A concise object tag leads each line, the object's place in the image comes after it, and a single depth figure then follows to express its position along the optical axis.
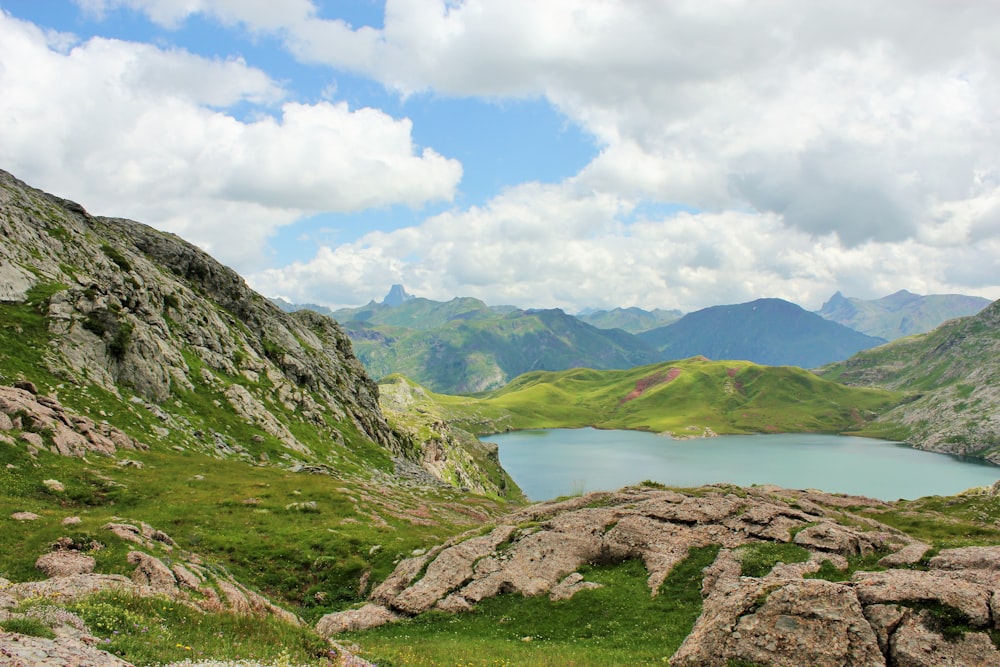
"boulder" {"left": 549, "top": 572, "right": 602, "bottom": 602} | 29.73
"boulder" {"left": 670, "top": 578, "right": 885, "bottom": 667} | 18.36
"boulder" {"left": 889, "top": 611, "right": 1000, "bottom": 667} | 17.00
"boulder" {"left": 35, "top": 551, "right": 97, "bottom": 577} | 21.42
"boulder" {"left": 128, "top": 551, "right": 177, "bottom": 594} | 21.53
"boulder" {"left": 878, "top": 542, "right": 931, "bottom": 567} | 24.88
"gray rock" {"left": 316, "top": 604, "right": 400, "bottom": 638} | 28.45
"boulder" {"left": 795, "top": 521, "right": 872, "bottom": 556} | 27.42
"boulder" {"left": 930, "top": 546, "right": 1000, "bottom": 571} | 22.29
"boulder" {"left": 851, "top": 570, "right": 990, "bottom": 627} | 18.22
